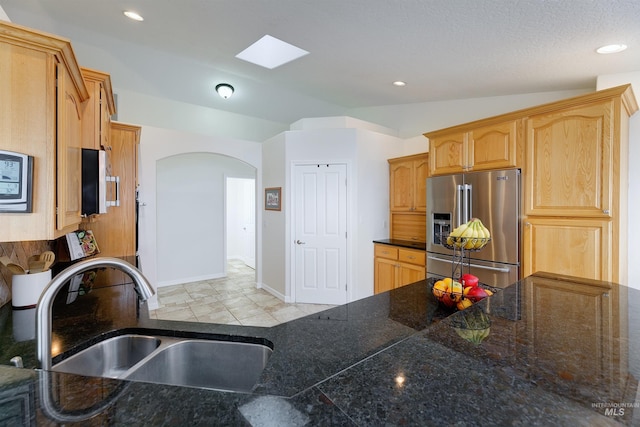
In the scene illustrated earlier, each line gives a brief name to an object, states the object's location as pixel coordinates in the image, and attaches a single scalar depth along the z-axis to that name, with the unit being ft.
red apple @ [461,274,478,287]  4.42
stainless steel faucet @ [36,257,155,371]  2.36
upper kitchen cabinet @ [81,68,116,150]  5.70
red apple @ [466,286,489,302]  4.20
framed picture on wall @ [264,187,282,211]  13.93
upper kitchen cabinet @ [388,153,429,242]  12.74
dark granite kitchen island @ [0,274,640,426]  1.48
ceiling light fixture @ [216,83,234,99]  13.67
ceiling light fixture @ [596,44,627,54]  7.29
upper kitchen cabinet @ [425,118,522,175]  8.95
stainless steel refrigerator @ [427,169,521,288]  8.71
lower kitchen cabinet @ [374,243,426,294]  11.52
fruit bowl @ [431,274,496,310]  4.21
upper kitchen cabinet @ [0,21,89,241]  3.10
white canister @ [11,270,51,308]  4.48
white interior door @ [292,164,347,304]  13.02
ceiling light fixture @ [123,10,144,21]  8.62
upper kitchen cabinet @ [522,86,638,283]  7.28
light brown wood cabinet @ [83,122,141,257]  10.50
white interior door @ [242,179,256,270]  22.38
